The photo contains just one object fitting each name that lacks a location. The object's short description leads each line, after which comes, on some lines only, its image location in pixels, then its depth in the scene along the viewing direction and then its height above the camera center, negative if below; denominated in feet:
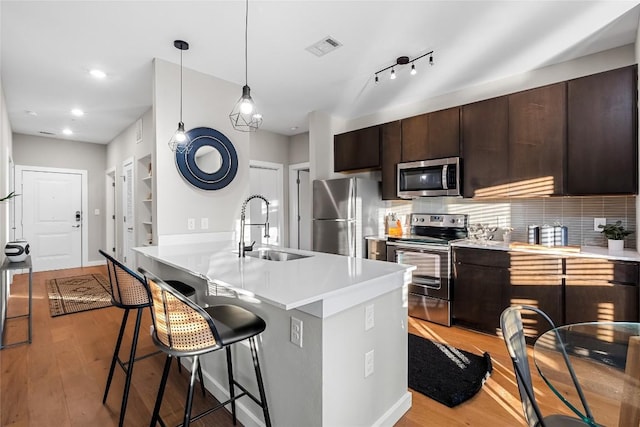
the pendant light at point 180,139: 8.94 +2.24
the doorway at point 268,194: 18.54 +1.12
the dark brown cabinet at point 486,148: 10.30 +2.13
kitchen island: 4.38 -1.93
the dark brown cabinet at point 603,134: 8.20 +2.08
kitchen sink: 7.63 -1.02
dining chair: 3.41 -1.81
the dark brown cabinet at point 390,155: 13.05 +2.37
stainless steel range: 10.80 -1.73
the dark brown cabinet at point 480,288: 9.70 -2.37
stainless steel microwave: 11.28 +1.27
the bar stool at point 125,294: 5.79 -1.57
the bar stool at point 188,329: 4.19 -1.66
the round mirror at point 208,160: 10.39 +1.77
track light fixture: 9.50 +4.65
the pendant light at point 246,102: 6.34 +2.28
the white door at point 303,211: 19.80 +0.09
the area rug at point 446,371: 6.83 -3.82
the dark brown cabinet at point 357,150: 13.92 +2.85
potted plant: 8.52 -0.62
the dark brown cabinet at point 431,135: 11.39 +2.86
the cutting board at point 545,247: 8.81 -1.02
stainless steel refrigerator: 13.43 -0.07
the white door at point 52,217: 19.49 -0.26
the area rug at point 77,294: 12.67 -3.69
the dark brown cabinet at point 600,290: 7.68 -1.97
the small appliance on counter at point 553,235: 9.57 -0.70
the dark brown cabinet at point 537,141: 9.24 +2.13
